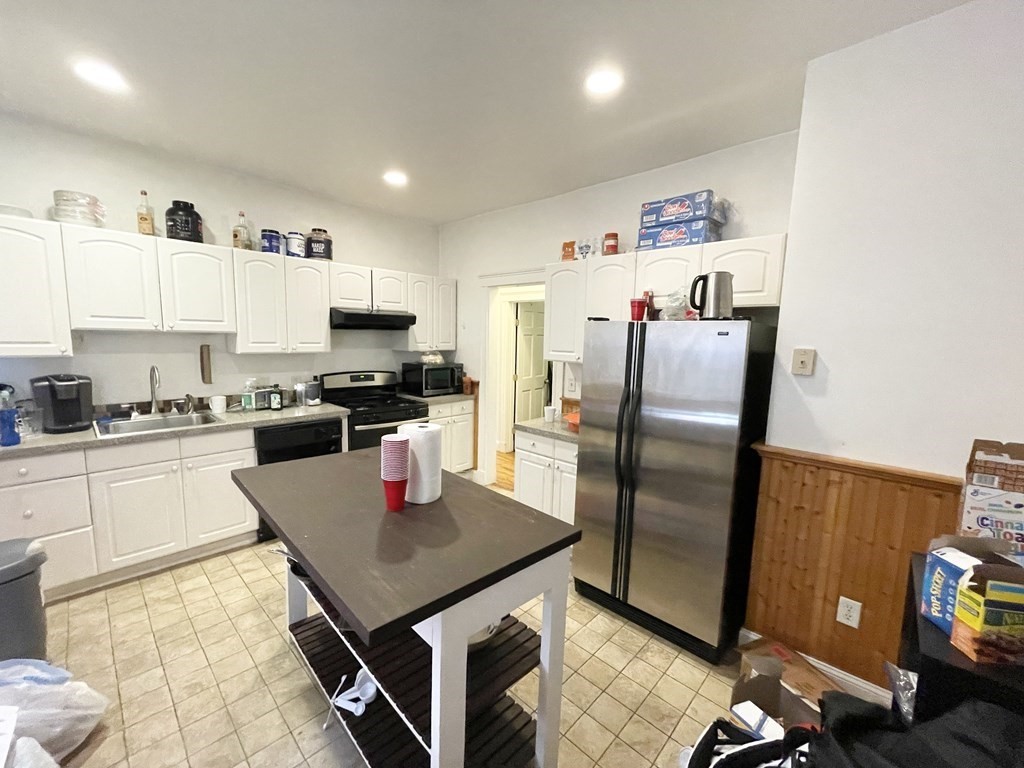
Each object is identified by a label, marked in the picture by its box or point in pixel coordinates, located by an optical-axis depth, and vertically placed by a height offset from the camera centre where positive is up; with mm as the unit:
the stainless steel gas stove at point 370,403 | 3381 -569
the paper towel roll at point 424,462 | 1352 -417
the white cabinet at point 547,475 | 2738 -913
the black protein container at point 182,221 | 2727 +751
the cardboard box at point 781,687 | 1519 -1310
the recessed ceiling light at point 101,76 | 1833 +1185
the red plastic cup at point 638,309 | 2332 +214
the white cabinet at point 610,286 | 2641 +396
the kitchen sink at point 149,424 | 2493 -609
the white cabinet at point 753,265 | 2086 +444
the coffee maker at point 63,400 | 2334 -404
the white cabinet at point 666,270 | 2363 +458
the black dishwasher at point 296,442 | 2867 -762
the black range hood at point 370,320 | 3465 +169
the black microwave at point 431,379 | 4004 -380
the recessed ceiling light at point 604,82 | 1808 +1195
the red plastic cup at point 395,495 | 1332 -507
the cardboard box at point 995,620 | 844 -547
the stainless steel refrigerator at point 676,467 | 1884 -600
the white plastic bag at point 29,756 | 1146 -1204
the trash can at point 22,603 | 1631 -1111
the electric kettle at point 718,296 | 1944 +249
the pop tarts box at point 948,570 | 955 -521
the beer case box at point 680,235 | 2346 +668
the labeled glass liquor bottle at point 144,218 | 2613 +730
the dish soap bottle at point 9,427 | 2096 -503
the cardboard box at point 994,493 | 1364 -466
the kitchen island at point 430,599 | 984 -599
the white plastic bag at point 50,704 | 1389 -1318
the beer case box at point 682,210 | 2311 +806
